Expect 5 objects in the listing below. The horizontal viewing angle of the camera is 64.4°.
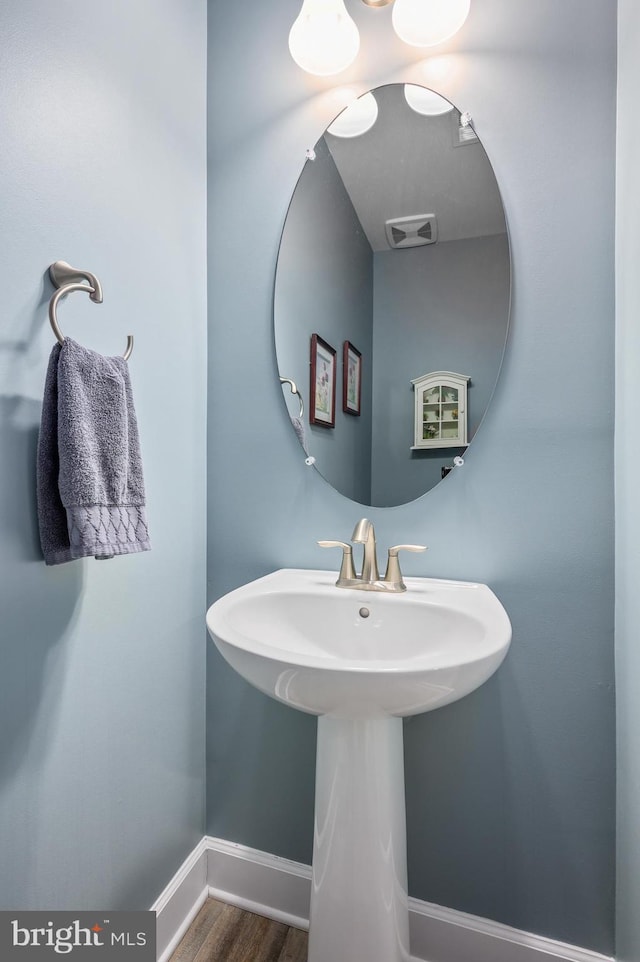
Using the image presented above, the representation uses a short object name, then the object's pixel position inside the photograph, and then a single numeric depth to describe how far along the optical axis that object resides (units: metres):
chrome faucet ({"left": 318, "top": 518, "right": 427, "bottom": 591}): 1.09
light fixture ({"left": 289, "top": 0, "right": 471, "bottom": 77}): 1.11
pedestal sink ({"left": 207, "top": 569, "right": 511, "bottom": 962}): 0.74
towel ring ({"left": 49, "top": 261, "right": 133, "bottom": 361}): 0.85
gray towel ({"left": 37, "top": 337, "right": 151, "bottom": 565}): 0.81
